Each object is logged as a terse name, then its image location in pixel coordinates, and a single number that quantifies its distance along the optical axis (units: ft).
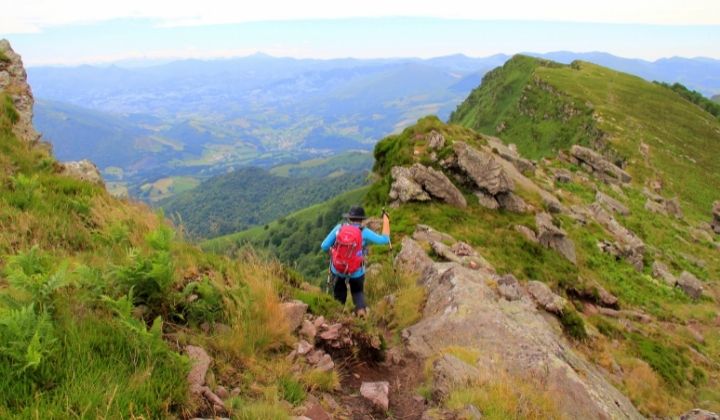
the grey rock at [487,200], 73.61
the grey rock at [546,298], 45.24
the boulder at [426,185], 70.23
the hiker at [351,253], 32.12
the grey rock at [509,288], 38.70
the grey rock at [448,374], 21.66
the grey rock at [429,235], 57.11
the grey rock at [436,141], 79.15
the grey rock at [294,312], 23.40
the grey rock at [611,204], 118.59
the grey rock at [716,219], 158.29
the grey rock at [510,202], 76.07
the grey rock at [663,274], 84.79
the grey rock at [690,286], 82.02
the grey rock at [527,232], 68.90
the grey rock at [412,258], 43.83
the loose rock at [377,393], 20.58
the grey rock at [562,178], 130.90
